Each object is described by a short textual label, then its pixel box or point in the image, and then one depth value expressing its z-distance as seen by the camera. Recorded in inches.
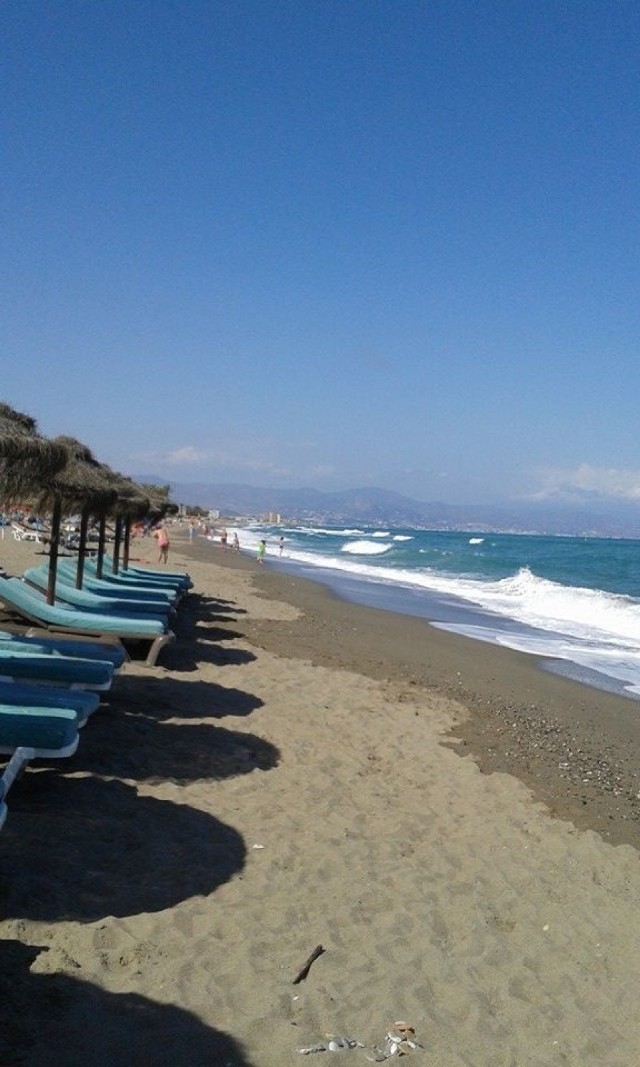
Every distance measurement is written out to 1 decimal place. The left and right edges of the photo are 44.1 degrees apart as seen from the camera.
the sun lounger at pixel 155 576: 518.3
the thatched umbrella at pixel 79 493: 313.7
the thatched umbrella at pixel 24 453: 208.5
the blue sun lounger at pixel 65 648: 245.3
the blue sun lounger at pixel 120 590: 412.5
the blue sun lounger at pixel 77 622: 302.0
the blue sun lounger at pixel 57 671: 224.7
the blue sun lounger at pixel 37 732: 167.8
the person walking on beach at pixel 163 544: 896.8
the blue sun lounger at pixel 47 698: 183.2
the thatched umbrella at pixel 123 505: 427.8
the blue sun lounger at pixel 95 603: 360.8
